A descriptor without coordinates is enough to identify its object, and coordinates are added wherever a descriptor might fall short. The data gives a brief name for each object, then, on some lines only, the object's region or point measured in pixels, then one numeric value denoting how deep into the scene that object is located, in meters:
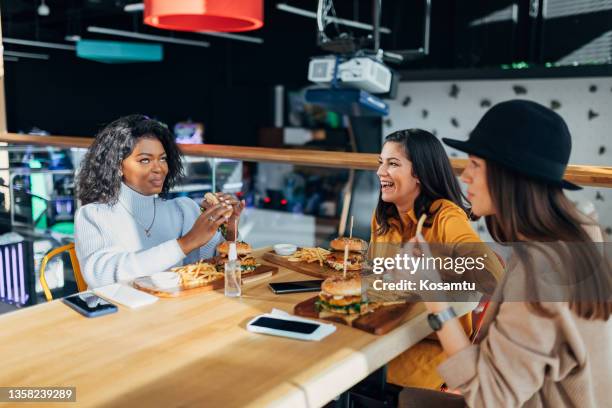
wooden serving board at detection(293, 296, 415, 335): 1.66
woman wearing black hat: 1.32
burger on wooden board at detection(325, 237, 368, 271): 2.32
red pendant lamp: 2.00
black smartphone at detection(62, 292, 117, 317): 1.78
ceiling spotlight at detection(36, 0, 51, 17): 8.03
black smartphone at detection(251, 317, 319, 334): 1.64
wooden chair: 2.41
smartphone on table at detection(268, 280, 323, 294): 2.03
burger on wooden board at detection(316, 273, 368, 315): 1.77
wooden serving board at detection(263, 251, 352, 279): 2.27
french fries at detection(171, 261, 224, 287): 2.04
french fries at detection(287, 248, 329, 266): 2.43
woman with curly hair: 2.21
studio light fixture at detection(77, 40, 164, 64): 11.30
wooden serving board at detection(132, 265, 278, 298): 1.96
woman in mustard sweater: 1.99
